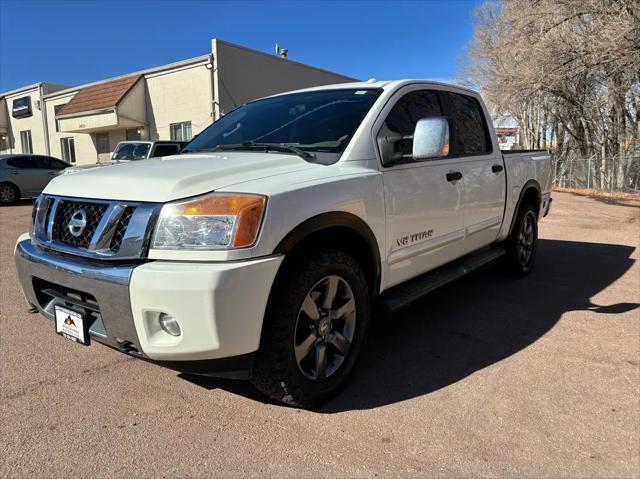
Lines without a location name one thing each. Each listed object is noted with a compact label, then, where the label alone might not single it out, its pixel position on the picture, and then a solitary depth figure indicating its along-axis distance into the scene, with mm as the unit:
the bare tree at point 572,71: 14641
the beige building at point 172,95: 18797
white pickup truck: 2281
